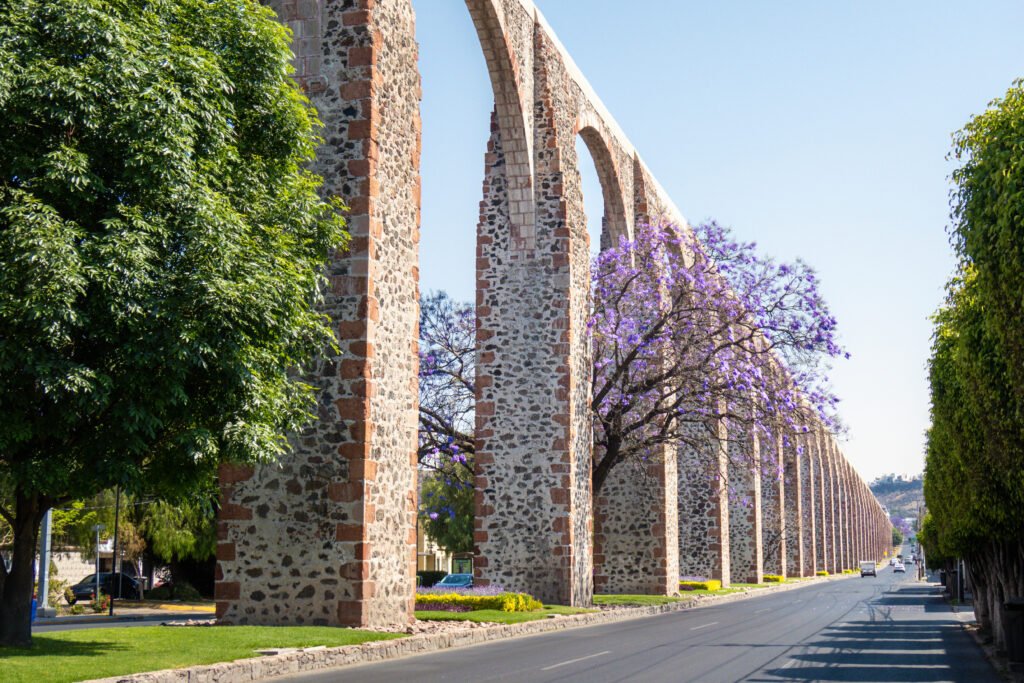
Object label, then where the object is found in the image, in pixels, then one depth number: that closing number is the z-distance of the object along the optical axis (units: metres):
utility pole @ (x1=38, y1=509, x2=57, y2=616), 30.97
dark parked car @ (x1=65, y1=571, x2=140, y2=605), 42.66
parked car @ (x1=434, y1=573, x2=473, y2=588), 34.50
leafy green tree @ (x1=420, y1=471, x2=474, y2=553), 50.53
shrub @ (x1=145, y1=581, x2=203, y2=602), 43.97
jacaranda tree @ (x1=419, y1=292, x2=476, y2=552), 28.20
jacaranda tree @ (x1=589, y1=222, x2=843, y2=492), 28.30
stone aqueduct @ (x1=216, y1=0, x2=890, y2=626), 15.32
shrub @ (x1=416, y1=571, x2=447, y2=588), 61.03
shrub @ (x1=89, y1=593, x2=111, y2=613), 36.30
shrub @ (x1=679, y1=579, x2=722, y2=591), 37.56
